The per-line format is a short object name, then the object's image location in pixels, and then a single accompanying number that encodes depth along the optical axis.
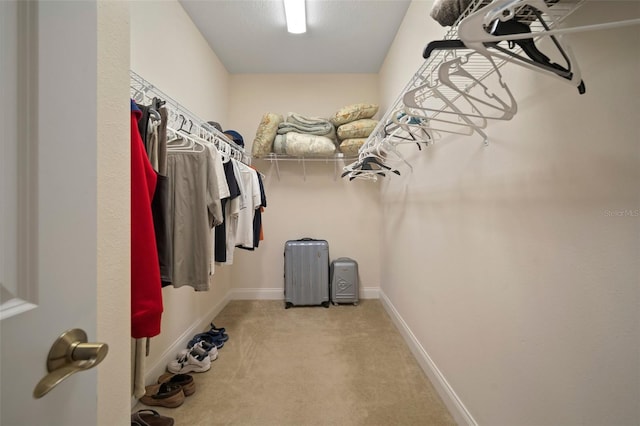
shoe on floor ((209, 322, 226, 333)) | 2.14
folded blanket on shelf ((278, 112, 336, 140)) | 2.74
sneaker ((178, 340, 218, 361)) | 1.78
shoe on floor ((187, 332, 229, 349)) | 1.98
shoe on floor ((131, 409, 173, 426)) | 1.25
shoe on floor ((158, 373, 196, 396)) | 1.50
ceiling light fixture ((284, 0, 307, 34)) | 1.94
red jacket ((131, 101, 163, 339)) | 0.85
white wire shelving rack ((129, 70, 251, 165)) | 1.31
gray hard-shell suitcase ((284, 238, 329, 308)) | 2.79
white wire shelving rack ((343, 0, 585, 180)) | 0.68
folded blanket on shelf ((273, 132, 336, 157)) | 2.64
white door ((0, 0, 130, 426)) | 0.34
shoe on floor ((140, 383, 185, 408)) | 1.41
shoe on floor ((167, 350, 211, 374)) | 1.69
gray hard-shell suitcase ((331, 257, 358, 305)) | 2.84
